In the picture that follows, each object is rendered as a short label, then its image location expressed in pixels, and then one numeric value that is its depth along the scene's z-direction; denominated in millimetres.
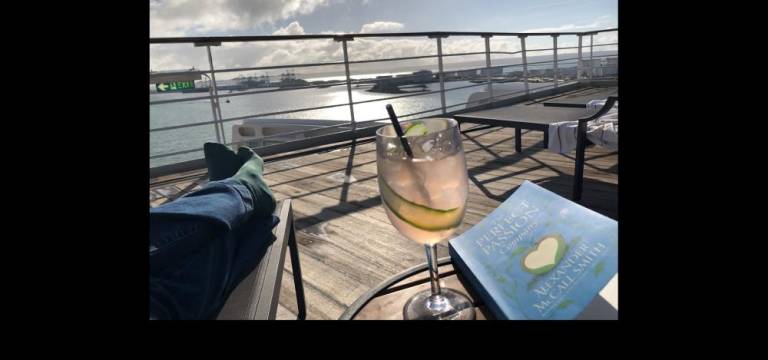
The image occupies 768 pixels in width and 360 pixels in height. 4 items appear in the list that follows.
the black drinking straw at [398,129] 518
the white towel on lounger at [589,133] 2096
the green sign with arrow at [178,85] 4152
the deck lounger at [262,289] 615
